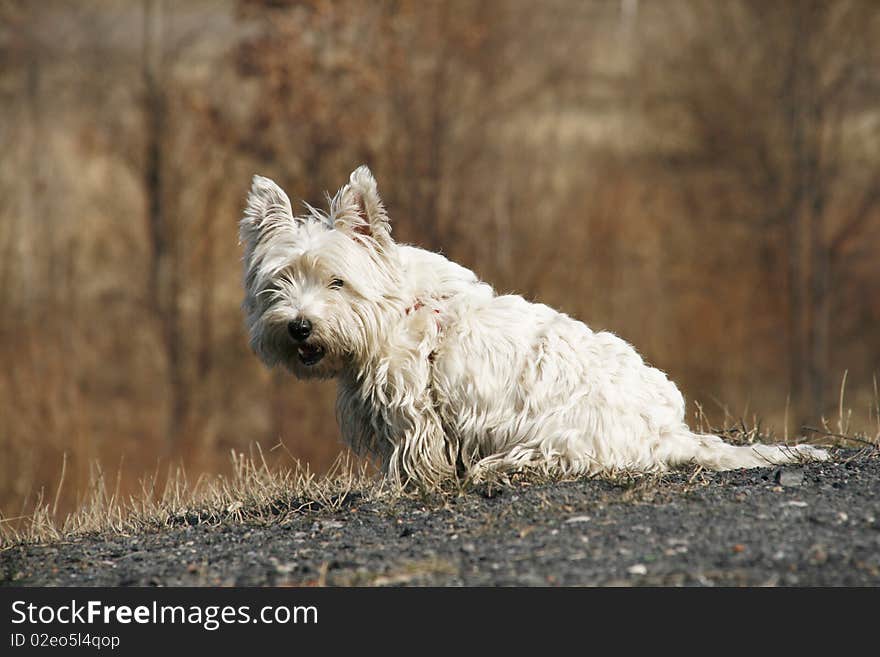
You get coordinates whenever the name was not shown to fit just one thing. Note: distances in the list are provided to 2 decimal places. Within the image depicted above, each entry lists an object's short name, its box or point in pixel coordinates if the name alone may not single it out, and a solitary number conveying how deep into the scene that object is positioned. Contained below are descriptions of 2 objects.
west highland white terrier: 13.20
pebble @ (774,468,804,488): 12.22
